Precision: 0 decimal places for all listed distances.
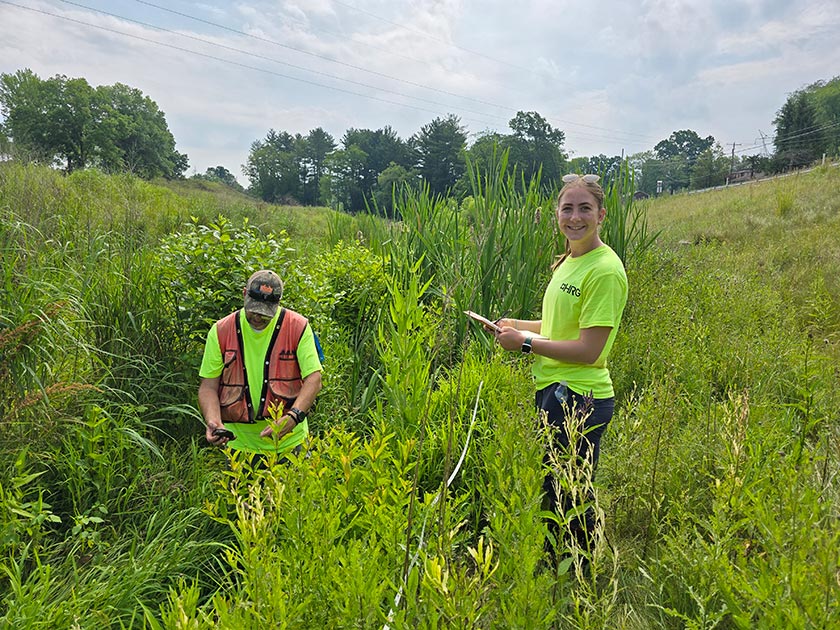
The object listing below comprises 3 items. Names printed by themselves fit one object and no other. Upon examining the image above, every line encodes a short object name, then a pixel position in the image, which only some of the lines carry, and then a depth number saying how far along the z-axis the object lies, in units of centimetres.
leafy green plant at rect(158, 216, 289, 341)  320
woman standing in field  197
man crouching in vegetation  258
